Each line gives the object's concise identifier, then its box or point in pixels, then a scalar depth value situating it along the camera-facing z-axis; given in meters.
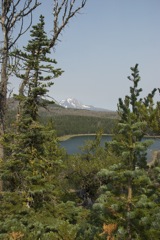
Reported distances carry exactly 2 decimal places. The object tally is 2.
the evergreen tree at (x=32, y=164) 12.45
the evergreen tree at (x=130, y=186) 8.57
